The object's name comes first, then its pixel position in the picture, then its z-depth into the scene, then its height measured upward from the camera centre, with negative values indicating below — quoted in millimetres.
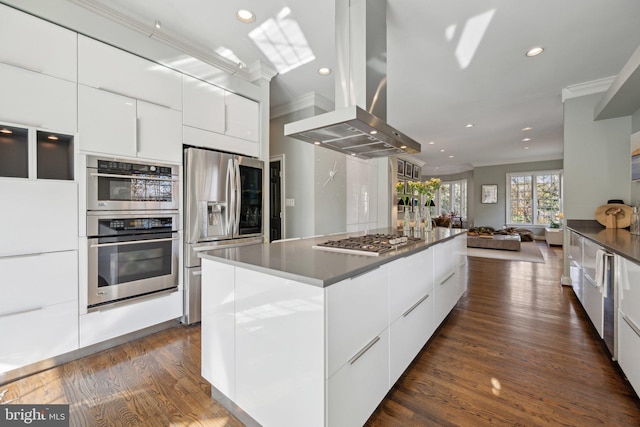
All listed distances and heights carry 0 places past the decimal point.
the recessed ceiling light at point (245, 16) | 2307 +1656
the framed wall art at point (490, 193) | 9867 +667
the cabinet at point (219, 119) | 2662 +958
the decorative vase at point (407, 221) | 3000 -107
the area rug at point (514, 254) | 5809 -959
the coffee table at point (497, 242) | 6648 -758
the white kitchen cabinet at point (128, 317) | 2113 -902
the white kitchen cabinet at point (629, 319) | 1548 -639
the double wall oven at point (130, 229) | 2152 -165
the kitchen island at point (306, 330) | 1121 -571
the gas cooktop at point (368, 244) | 1675 -225
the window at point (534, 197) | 9039 +512
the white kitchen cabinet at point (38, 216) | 1782 -46
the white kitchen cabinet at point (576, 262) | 2883 -573
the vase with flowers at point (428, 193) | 3002 +206
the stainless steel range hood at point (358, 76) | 2016 +1038
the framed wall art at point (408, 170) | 7750 +1191
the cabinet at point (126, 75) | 2078 +1109
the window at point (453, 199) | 11633 +556
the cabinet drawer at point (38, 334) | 1781 -853
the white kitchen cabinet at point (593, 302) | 2176 -772
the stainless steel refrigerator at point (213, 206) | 2650 +40
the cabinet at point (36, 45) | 1772 +1112
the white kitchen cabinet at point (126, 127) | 2086 +684
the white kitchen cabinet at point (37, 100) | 1771 +741
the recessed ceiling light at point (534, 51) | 2814 +1662
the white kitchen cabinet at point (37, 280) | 1779 -485
